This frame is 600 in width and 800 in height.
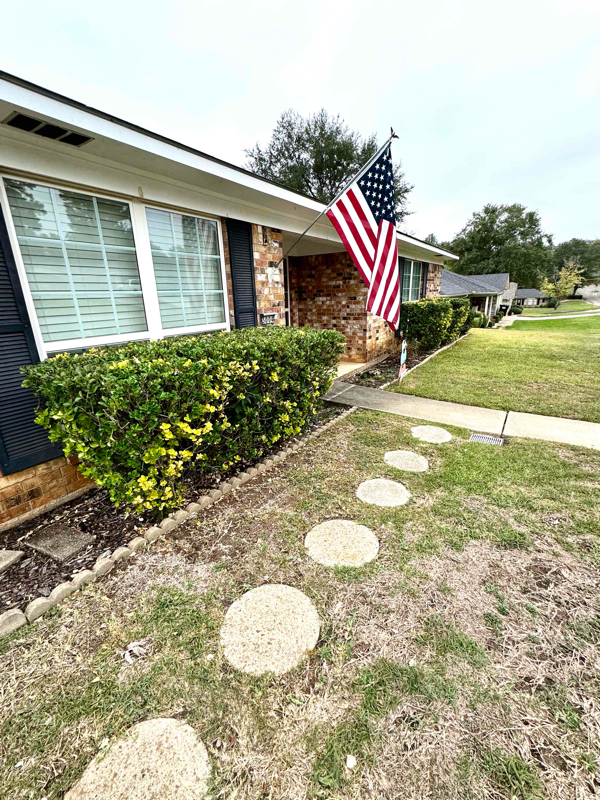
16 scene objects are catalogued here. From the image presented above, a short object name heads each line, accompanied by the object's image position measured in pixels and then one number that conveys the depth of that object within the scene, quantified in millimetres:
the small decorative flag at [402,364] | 6212
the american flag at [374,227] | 4270
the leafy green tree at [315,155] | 19516
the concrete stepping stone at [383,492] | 2872
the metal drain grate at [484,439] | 3961
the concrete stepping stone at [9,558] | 2289
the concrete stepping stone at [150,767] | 1194
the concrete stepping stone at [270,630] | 1633
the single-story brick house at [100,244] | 2607
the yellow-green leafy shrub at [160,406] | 2268
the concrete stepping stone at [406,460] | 3404
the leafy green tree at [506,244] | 42406
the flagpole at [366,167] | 4189
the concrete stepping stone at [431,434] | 4047
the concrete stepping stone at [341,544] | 2244
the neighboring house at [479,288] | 24453
